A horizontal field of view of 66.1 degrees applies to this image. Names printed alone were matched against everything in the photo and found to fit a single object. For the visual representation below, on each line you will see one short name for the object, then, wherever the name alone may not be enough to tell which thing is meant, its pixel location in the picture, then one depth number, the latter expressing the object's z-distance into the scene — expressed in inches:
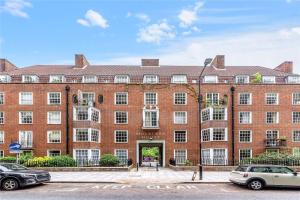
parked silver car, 484.7
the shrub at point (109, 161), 836.5
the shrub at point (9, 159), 870.1
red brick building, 1072.3
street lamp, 543.0
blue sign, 642.8
